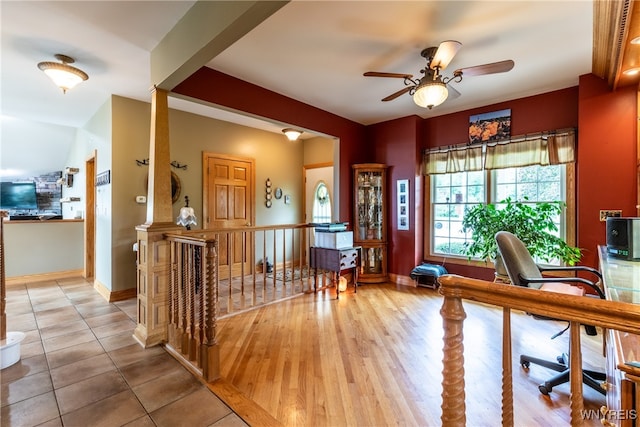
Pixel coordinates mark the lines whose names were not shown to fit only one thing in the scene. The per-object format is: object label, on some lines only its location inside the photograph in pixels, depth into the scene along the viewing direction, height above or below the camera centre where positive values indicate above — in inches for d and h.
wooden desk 26.4 -16.5
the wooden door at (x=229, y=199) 181.0 +9.4
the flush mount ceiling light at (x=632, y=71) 99.2 +49.4
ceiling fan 86.3 +45.1
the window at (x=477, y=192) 140.1 +11.0
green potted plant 122.6 -7.3
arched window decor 227.1 +6.9
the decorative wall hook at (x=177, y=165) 165.3 +27.8
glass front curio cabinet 182.1 -3.5
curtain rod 134.2 +37.8
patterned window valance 133.5 +30.7
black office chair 72.6 -18.4
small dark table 151.5 -25.9
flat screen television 267.8 +16.3
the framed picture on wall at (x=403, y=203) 176.1 +5.8
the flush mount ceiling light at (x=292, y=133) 170.0 +49.0
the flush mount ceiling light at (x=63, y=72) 105.0 +53.3
